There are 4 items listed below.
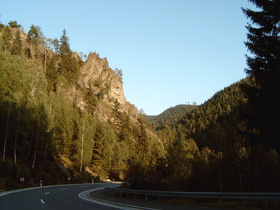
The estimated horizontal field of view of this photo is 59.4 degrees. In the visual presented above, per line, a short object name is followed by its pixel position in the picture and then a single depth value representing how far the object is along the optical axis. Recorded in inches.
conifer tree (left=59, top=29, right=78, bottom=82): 3290.8
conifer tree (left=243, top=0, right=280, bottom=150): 487.5
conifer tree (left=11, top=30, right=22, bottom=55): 2628.7
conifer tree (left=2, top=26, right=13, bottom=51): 2755.9
